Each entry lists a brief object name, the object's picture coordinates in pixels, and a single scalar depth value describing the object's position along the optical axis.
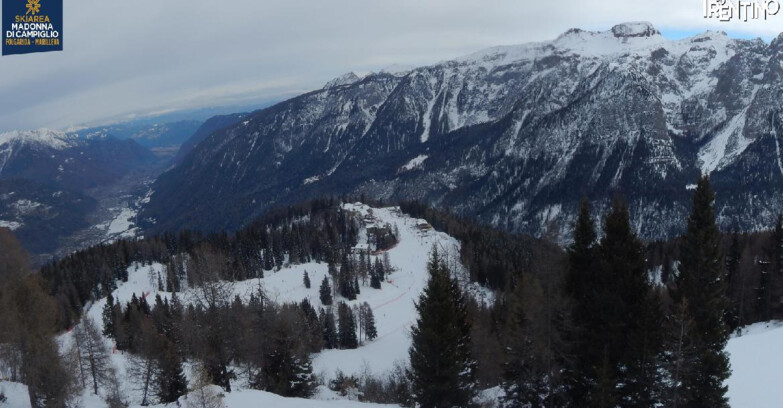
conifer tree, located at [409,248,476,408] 30.06
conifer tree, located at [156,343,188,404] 45.81
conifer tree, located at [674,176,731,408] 28.72
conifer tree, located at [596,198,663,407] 27.62
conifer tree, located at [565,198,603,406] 28.80
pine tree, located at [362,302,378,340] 102.25
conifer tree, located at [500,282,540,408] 28.89
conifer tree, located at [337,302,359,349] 97.94
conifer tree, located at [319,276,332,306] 122.32
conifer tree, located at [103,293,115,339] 85.62
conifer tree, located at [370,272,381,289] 135.31
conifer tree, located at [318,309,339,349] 97.94
